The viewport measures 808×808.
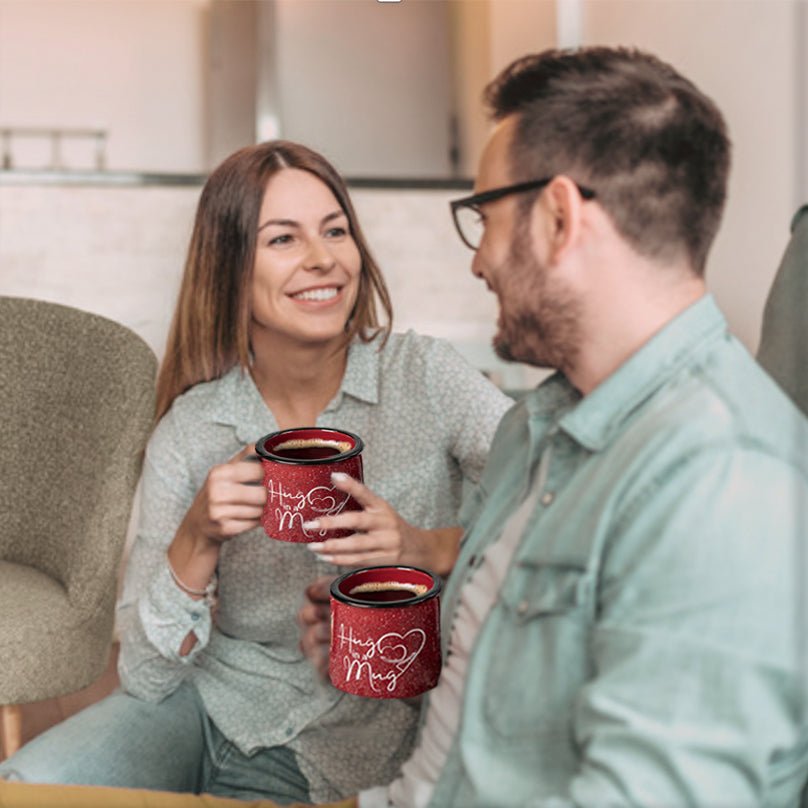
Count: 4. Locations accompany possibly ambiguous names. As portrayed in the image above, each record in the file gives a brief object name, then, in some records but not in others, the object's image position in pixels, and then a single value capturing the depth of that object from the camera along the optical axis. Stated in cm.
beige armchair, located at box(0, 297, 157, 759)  178
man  77
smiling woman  143
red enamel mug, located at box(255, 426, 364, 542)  118
